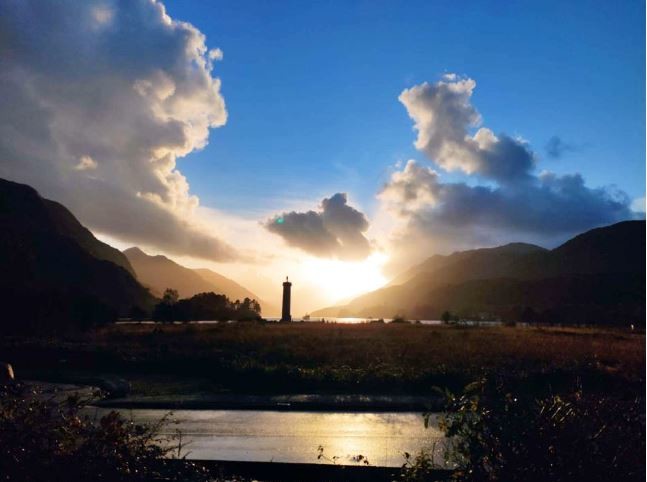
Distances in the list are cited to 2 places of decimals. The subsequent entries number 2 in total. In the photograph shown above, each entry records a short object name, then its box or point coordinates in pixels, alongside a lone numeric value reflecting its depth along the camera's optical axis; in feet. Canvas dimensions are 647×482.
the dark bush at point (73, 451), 16.84
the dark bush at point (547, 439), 15.05
